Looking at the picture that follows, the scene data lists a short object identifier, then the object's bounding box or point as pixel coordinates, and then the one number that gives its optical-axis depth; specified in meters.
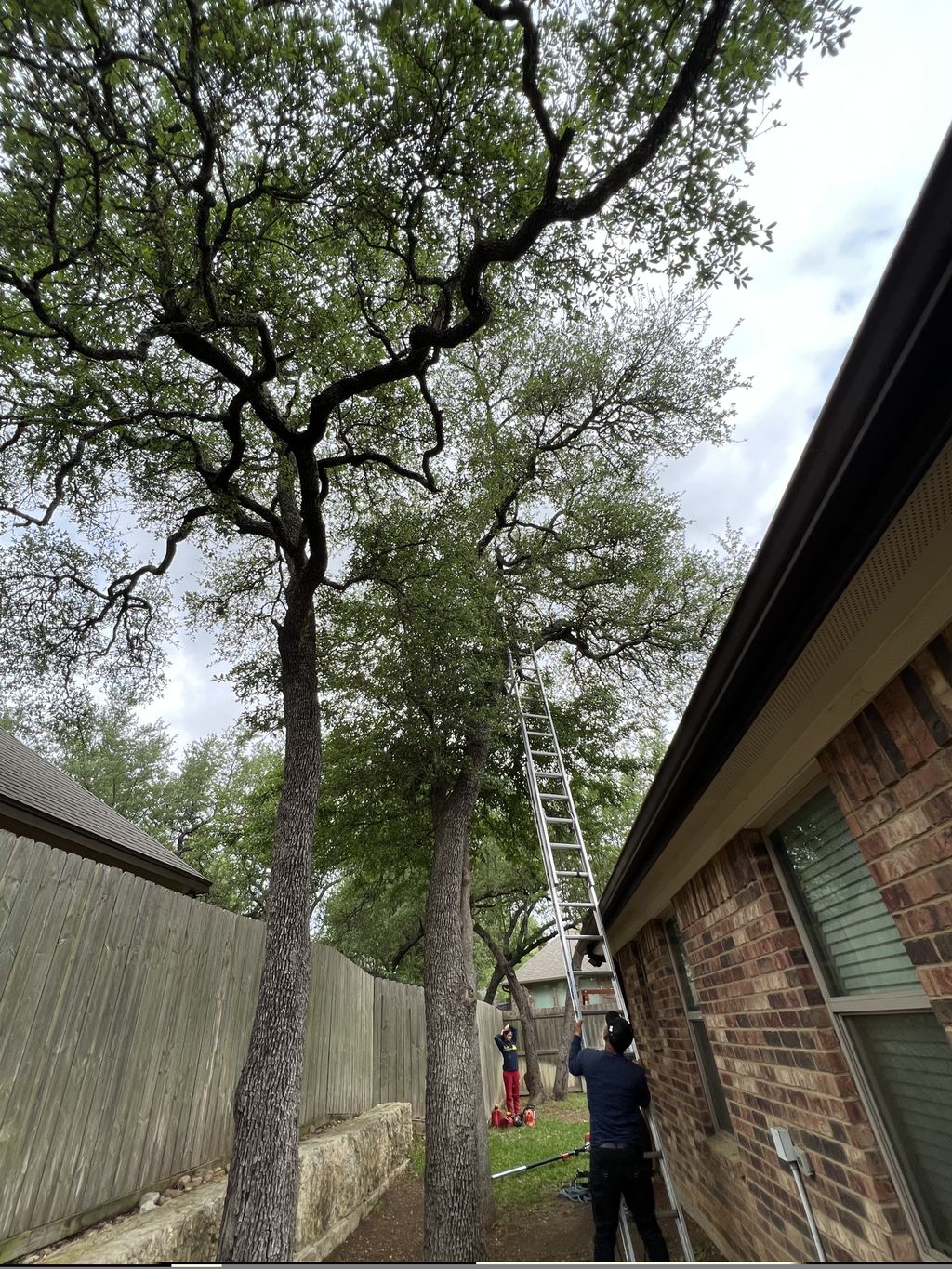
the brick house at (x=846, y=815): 1.40
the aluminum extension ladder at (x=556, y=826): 5.42
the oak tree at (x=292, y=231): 4.65
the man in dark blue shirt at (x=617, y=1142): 4.46
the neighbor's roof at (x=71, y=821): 7.92
